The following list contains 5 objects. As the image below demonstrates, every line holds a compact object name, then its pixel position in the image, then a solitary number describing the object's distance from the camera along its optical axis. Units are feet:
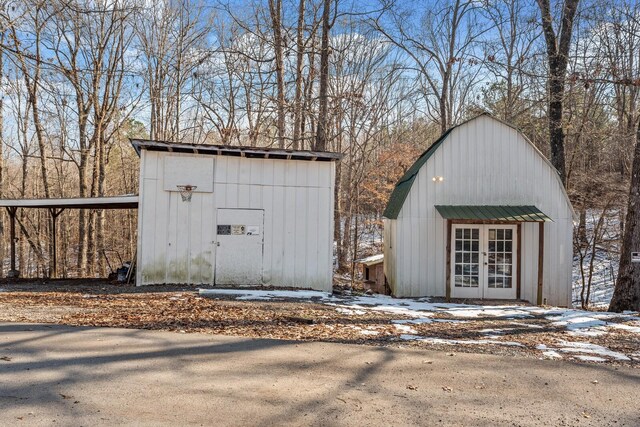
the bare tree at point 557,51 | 43.07
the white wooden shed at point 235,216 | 32.63
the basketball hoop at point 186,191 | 32.83
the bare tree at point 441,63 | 64.23
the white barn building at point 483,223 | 35.73
